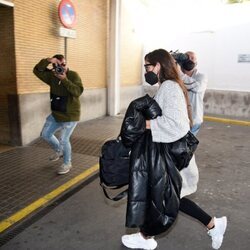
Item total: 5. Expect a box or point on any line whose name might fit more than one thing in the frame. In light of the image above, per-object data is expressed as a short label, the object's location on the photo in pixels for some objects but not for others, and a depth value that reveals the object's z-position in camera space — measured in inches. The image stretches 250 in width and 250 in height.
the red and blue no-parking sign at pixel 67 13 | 277.2
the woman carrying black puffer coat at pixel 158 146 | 94.3
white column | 379.9
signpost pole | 299.2
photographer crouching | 174.6
